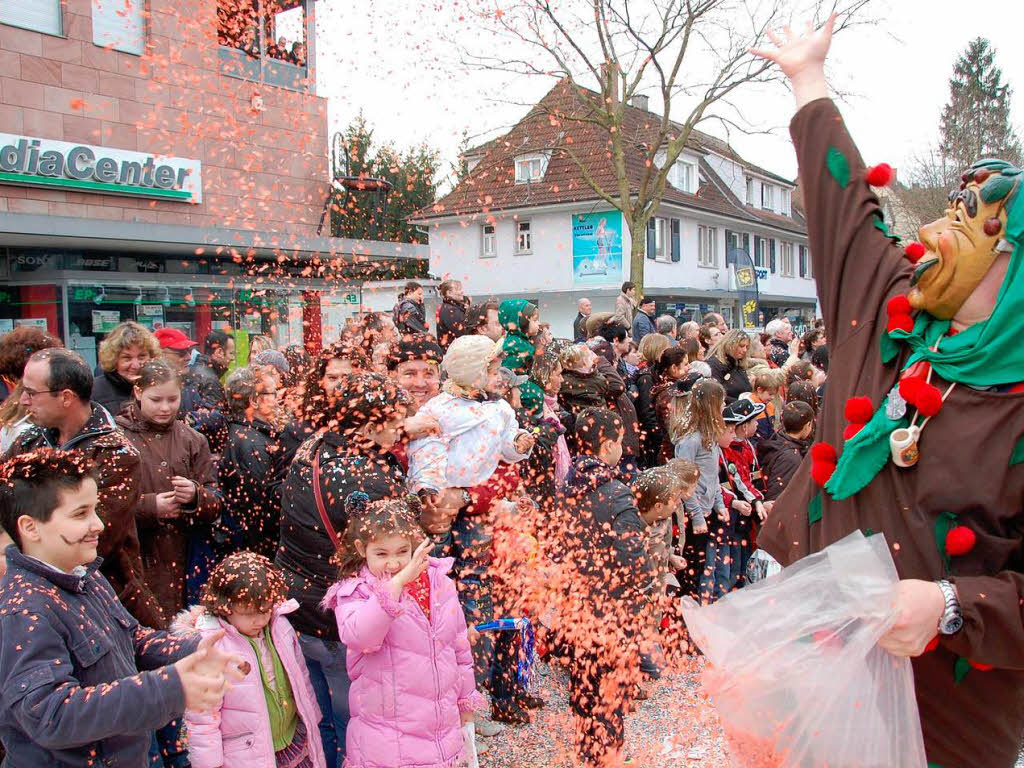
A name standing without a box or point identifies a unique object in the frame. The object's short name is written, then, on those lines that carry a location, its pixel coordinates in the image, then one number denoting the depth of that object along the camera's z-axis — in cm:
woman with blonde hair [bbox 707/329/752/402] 787
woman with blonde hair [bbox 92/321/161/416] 478
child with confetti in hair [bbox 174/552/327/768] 331
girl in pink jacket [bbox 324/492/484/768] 334
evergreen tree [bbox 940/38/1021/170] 3544
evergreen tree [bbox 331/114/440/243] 2031
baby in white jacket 471
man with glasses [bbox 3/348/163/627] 316
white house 2783
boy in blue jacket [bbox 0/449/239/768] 225
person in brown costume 183
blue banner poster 2831
